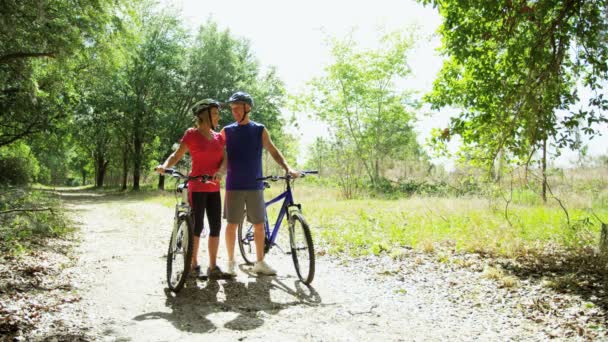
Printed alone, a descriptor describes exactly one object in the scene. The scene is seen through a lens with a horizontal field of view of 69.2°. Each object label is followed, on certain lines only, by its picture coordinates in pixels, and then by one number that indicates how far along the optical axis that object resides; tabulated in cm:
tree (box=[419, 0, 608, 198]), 625
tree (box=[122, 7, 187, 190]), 2681
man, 518
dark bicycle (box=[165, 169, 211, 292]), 466
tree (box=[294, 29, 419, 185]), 2412
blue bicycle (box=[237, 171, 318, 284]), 514
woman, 520
